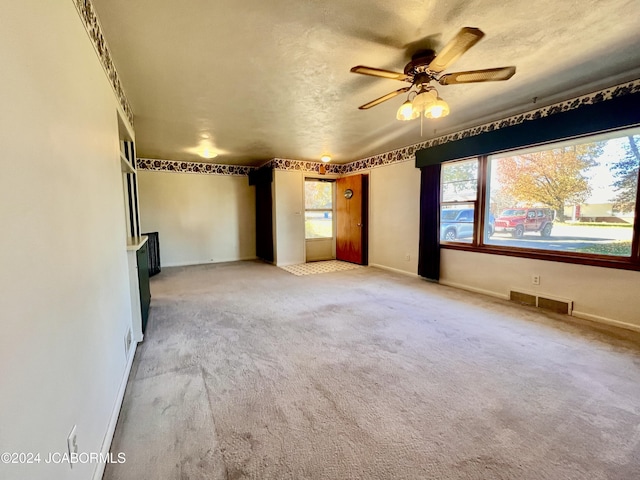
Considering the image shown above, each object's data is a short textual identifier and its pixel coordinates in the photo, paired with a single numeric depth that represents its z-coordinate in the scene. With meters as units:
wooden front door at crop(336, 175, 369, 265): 6.02
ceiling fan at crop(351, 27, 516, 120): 1.85
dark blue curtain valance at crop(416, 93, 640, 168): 2.60
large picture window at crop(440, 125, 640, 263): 2.81
